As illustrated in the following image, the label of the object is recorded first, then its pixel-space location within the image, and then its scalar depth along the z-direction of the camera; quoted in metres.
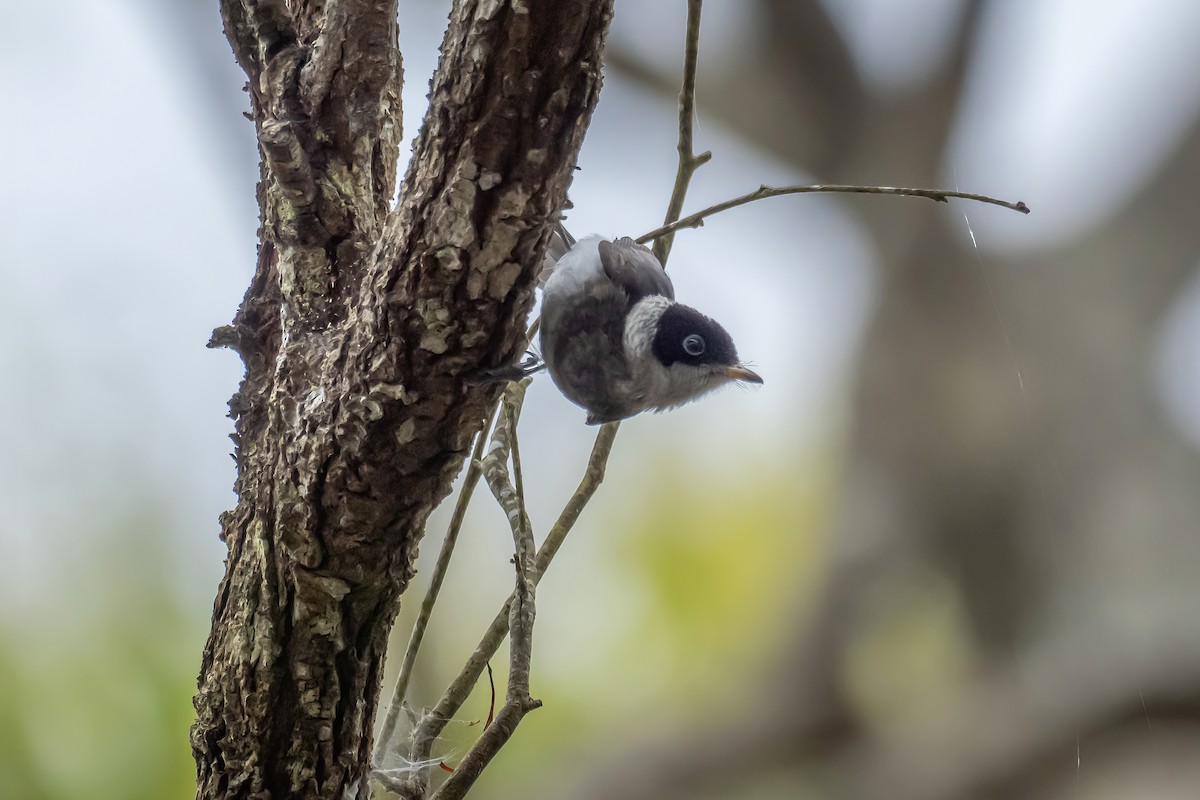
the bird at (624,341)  4.77
